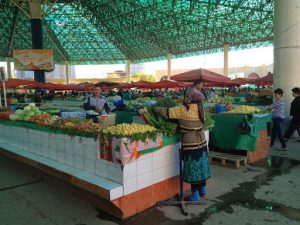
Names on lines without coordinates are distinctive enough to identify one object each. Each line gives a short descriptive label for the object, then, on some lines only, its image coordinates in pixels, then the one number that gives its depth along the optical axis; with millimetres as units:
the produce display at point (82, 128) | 4441
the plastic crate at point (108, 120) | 5591
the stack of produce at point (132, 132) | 3941
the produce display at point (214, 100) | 11765
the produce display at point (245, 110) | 7097
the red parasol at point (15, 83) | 15456
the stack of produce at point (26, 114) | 6654
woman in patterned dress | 4371
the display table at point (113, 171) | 4051
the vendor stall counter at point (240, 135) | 6723
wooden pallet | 6512
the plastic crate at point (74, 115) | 6637
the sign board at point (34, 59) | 25391
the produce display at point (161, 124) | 4605
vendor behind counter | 7258
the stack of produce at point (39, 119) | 5983
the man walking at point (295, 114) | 8461
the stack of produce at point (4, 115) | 7524
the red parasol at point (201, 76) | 10027
